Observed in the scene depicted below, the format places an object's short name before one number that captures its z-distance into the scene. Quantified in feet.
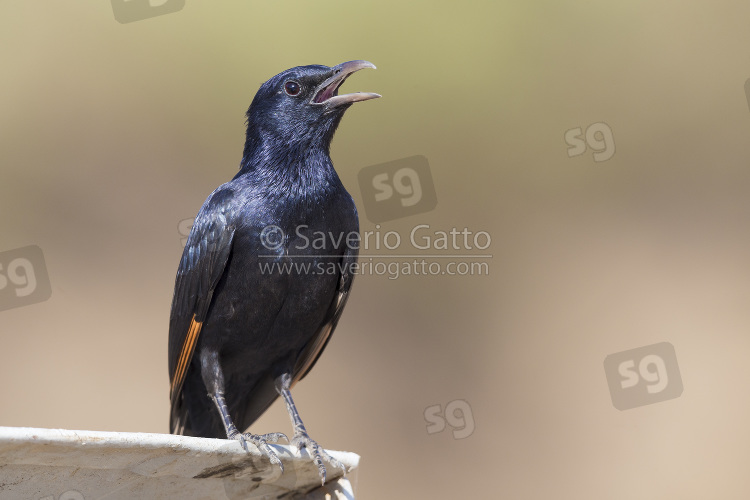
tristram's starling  22.70
